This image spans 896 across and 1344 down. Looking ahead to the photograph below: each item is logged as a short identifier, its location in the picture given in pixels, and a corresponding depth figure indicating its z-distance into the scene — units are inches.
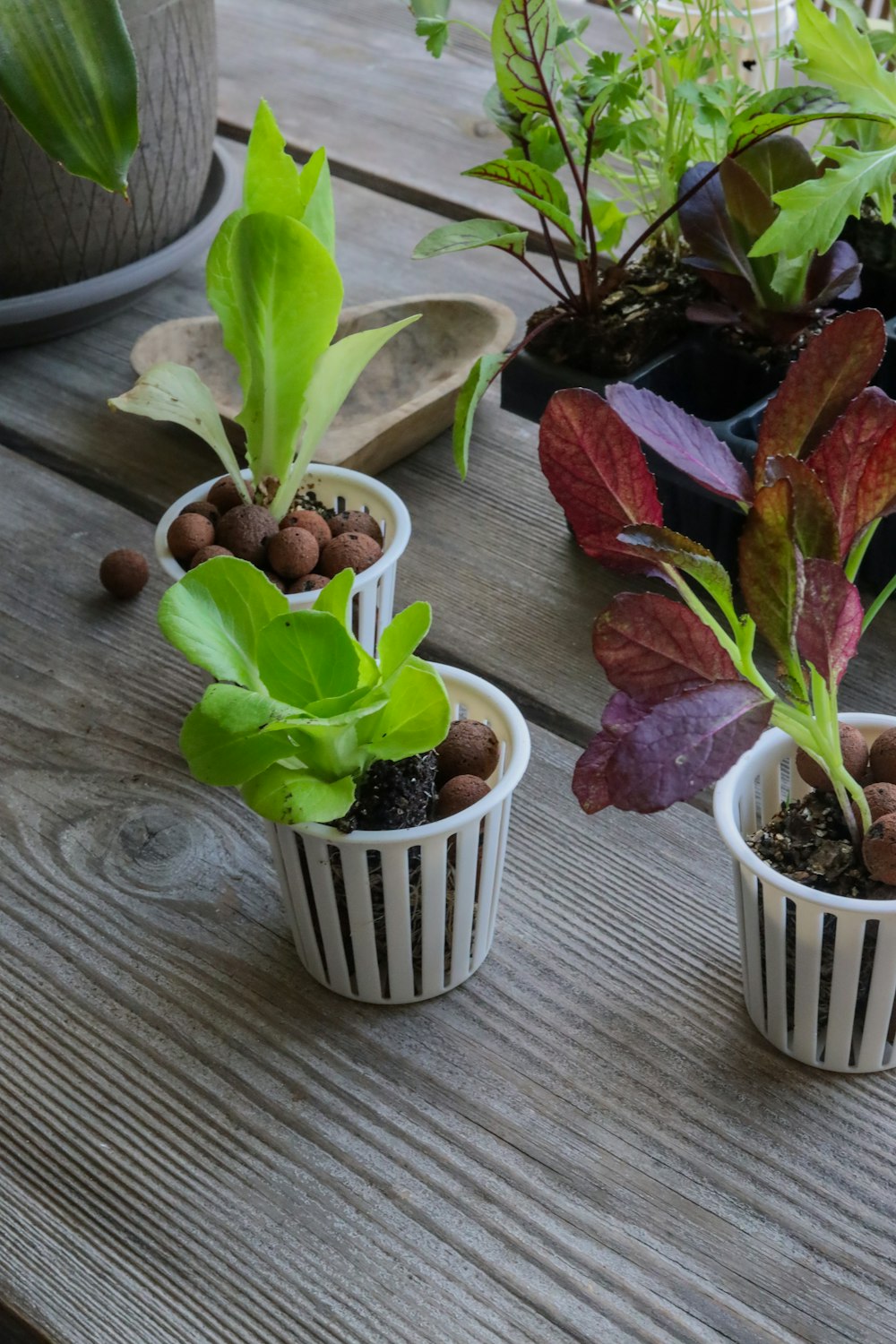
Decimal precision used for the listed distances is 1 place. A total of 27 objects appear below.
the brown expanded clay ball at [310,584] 24.7
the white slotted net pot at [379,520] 25.0
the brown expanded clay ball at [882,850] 21.5
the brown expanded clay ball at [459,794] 22.4
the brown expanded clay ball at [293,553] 24.8
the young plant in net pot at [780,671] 20.8
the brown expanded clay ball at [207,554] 24.8
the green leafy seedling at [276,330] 23.8
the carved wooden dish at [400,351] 29.0
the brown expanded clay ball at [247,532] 25.1
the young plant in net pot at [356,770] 21.3
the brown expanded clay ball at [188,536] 25.0
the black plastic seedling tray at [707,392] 26.2
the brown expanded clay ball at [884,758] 22.2
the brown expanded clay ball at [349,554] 25.1
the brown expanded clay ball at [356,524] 25.6
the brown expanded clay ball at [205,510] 25.5
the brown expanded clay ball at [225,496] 25.7
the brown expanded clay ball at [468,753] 22.8
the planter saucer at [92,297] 30.1
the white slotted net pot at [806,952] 21.6
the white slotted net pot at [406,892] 22.2
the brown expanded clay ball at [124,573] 26.8
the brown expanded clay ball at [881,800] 21.9
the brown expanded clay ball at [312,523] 25.3
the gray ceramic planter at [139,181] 28.8
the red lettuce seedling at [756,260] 25.6
